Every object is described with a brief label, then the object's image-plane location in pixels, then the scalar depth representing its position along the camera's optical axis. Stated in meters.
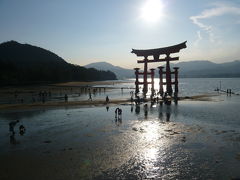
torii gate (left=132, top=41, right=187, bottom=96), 47.01
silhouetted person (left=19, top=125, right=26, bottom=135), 18.06
